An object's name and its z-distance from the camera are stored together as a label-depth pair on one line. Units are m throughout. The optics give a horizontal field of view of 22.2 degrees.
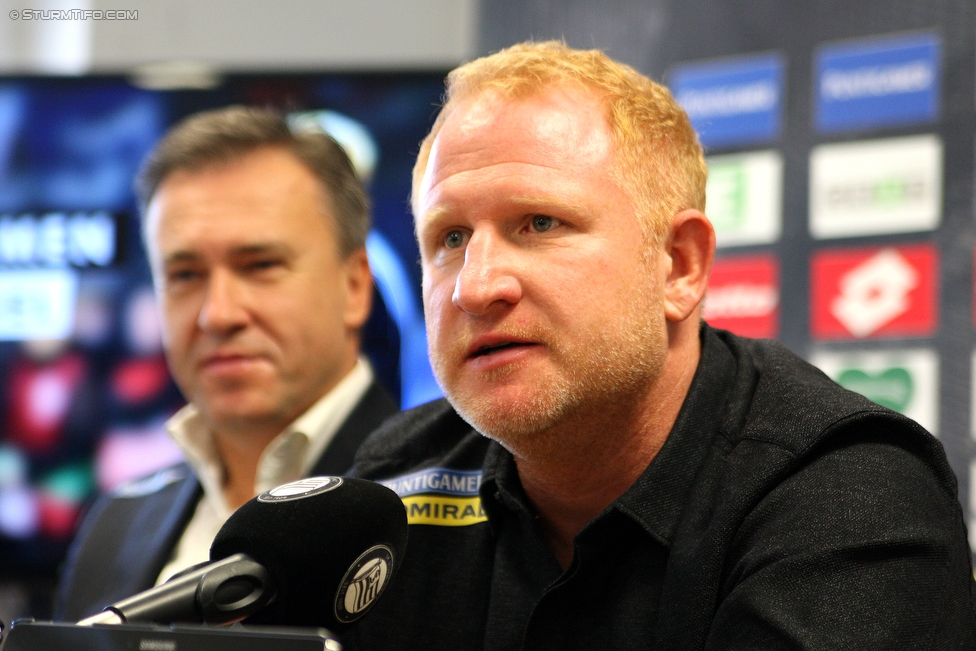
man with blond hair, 1.35
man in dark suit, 1.75
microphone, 1.24
